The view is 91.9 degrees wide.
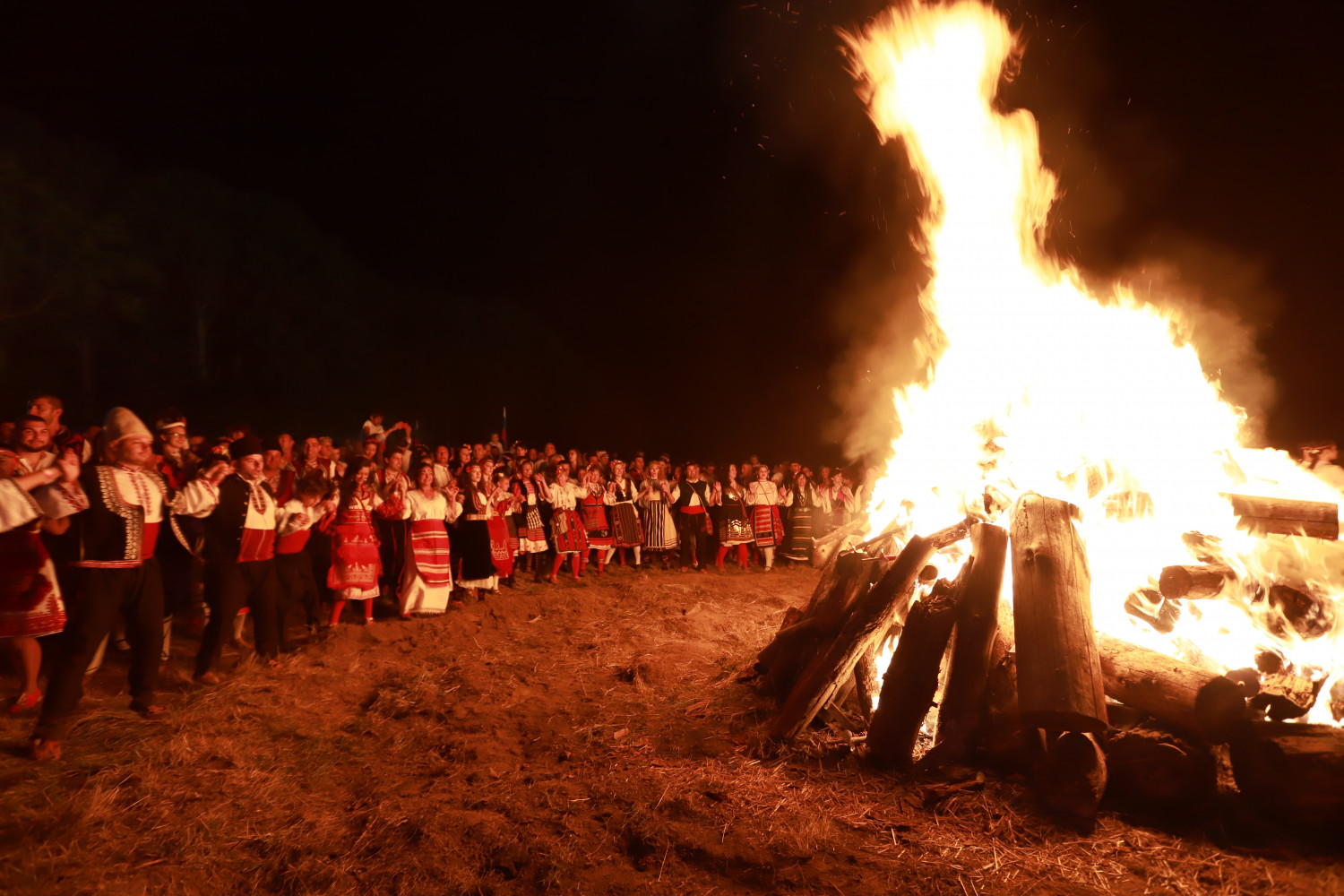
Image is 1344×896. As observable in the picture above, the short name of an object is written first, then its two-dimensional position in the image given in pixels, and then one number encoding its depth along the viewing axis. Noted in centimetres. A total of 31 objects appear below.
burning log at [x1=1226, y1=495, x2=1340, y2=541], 478
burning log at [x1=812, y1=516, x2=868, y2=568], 841
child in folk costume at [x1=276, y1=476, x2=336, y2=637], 639
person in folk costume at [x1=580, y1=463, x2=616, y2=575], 1195
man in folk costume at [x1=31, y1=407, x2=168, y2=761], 437
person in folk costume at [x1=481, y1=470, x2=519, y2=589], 960
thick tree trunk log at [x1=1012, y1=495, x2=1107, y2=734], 392
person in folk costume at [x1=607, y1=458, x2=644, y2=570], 1245
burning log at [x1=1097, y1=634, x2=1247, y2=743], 386
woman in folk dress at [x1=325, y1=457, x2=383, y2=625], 739
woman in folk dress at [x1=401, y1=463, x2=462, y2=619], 812
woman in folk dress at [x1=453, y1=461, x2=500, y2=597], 915
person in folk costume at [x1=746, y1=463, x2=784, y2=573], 1378
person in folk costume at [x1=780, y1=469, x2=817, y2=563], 1453
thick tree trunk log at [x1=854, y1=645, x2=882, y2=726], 521
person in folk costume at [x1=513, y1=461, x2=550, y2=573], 1065
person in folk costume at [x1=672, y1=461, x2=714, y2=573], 1331
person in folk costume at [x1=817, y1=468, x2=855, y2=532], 1497
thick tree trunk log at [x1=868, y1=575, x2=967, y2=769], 443
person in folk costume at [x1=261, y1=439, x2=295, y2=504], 703
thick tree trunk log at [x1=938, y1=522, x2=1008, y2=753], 456
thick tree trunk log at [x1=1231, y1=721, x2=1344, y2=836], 343
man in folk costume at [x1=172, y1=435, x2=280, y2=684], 573
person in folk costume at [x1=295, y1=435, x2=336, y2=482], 806
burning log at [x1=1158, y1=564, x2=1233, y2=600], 463
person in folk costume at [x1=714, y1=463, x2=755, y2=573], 1338
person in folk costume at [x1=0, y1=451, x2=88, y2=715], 442
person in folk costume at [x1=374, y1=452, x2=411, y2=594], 808
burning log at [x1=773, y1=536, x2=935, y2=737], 478
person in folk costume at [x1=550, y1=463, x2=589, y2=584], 1113
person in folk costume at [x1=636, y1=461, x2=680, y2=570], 1288
